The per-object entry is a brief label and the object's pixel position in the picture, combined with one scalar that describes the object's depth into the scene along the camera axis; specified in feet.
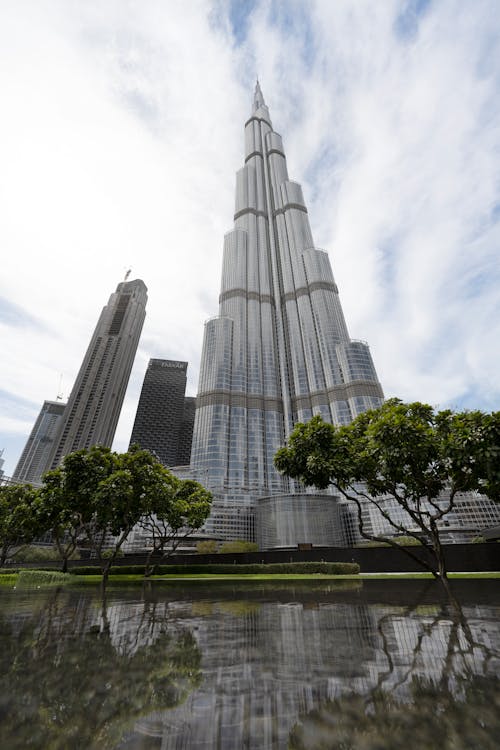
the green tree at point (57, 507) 101.65
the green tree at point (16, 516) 127.66
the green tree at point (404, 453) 52.31
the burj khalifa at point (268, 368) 383.24
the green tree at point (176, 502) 104.32
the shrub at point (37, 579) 108.21
